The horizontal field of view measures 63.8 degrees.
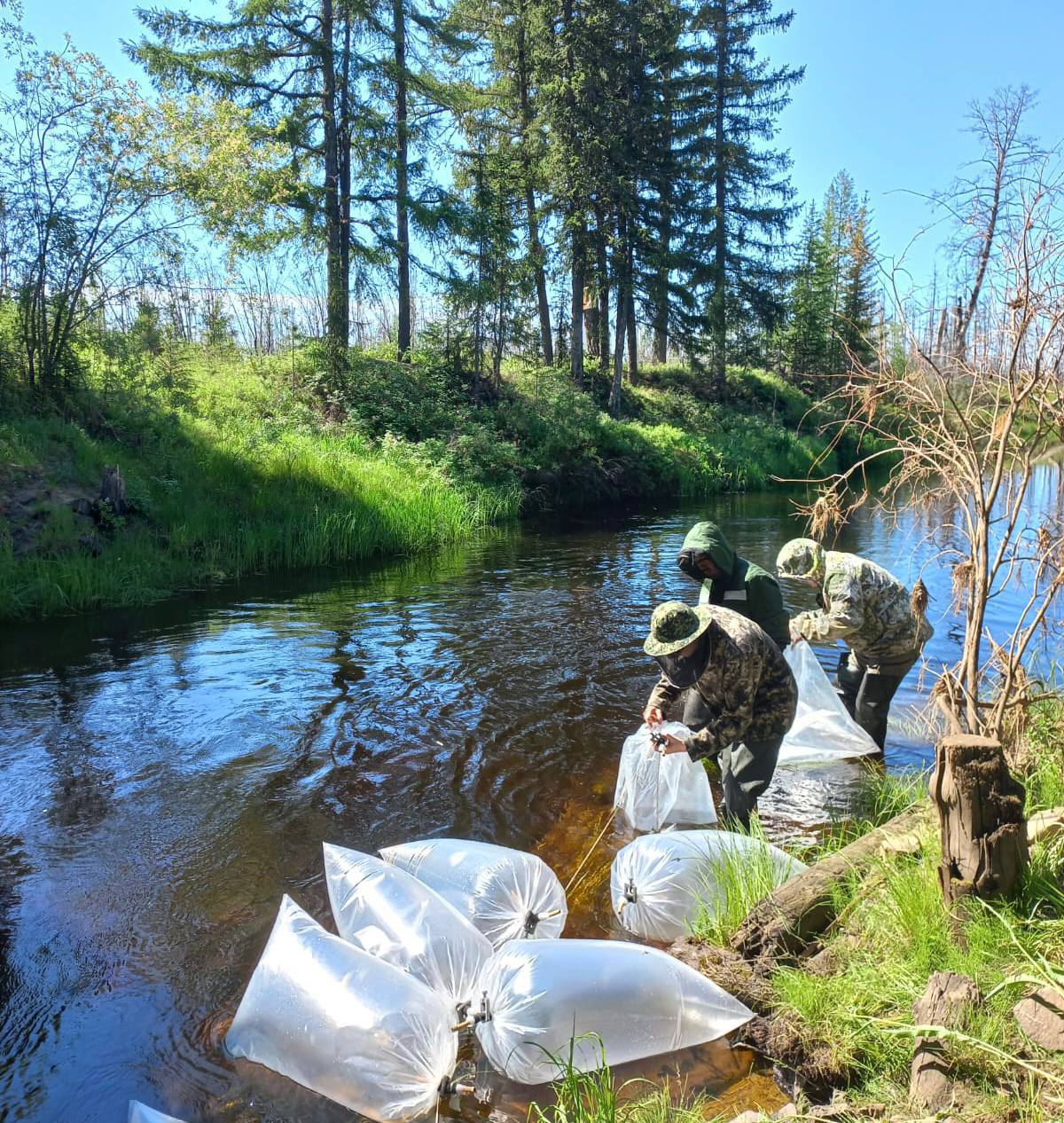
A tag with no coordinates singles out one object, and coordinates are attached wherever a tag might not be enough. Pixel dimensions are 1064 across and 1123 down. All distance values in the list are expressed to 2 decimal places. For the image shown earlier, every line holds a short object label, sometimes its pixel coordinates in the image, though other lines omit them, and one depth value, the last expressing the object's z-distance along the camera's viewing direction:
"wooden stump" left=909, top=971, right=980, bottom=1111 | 2.42
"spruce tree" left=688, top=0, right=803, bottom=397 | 31.75
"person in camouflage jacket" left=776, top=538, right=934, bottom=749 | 5.32
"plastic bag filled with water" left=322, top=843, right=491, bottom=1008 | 3.24
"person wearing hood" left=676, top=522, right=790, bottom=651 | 5.54
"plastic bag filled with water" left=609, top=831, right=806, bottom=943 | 3.87
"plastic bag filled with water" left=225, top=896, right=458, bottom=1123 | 2.83
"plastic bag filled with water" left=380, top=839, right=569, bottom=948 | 3.66
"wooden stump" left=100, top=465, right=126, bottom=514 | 11.95
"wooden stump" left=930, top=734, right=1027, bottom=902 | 3.04
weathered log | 3.41
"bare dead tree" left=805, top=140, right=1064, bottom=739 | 4.04
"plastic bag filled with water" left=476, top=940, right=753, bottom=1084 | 2.87
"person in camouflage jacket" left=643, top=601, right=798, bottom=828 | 4.15
